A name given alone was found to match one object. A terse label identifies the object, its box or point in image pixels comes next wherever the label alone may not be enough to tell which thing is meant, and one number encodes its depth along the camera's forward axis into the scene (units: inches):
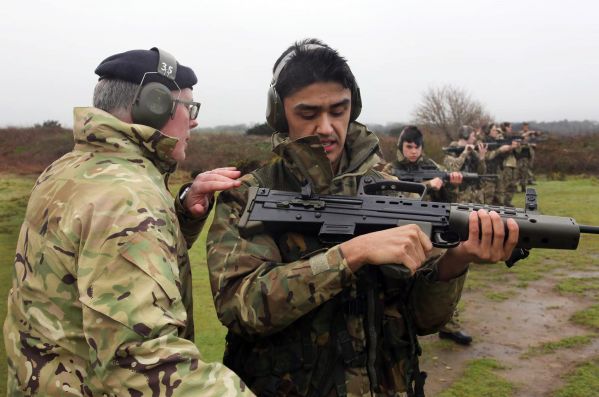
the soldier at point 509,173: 594.2
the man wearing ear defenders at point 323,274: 79.0
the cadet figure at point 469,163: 427.8
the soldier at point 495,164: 538.3
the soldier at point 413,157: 320.2
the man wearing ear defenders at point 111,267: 58.0
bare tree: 1359.5
